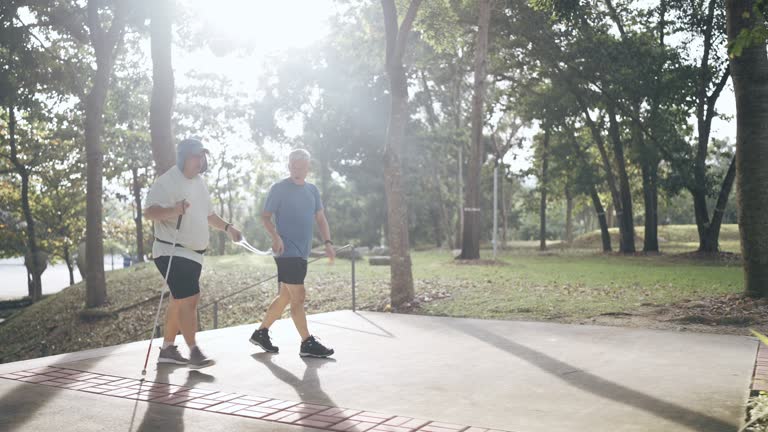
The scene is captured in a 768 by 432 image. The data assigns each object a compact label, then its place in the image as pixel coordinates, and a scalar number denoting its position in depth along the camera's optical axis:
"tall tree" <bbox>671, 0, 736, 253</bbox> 25.62
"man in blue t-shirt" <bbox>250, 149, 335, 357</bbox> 7.13
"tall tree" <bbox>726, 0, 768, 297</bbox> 10.75
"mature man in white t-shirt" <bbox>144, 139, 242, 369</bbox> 6.60
